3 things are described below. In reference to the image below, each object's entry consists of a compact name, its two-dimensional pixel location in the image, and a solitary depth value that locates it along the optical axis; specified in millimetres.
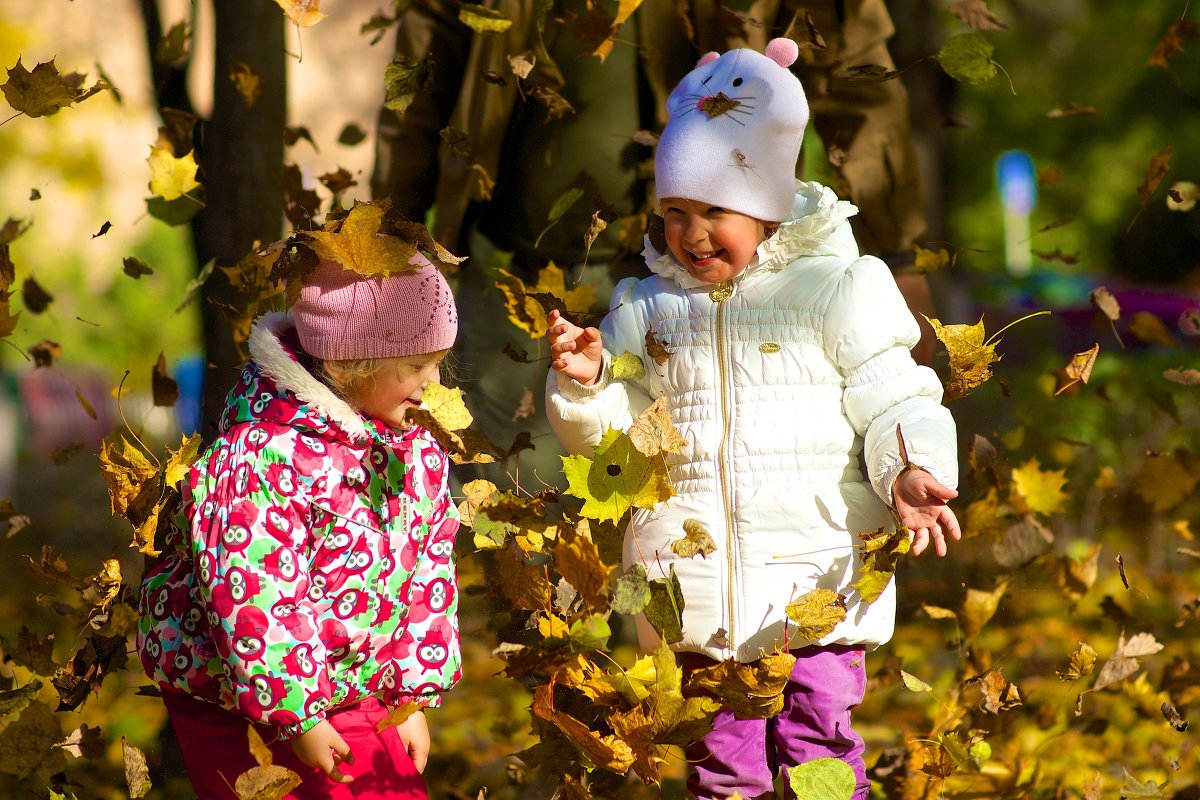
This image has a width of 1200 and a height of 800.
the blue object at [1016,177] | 22250
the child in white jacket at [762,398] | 4391
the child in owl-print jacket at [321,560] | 3811
